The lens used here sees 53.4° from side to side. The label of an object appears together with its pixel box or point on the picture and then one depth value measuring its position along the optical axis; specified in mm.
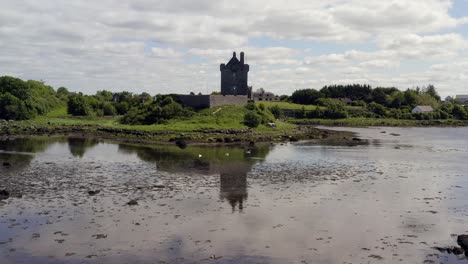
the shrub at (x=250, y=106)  89750
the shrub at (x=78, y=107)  109875
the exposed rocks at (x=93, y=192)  32166
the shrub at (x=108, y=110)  116062
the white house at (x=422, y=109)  148975
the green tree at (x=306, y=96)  155250
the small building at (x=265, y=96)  162725
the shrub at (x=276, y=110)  119750
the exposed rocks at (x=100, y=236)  22922
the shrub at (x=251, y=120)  78688
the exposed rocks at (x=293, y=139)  74875
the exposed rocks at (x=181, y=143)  62094
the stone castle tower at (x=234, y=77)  96875
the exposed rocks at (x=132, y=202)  29478
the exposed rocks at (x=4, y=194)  30778
